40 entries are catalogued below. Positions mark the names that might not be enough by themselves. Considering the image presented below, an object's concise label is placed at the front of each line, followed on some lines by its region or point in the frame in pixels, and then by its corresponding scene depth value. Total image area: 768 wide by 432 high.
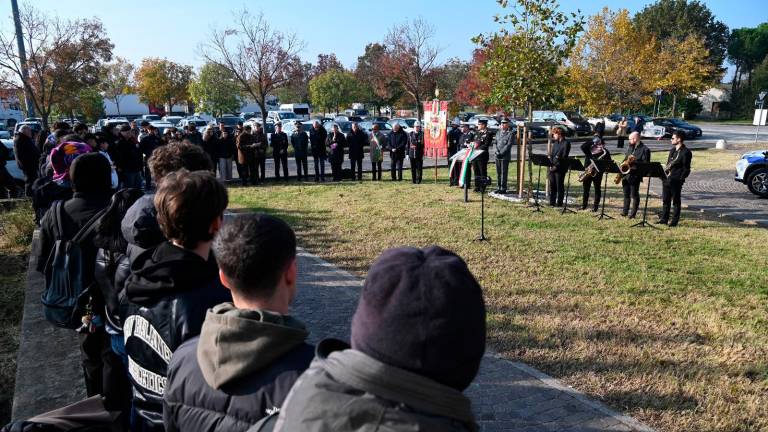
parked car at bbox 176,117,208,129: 34.83
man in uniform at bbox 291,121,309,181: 17.03
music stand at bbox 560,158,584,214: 11.17
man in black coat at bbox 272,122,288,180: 16.97
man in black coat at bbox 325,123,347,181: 16.84
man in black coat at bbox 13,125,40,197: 11.90
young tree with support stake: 12.26
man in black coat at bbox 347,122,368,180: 16.95
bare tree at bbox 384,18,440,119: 39.69
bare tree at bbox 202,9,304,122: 28.69
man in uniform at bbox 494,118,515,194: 13.75
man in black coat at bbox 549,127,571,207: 11.74
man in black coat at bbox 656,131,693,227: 10.06
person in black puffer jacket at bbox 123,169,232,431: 2.25
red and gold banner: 17.08
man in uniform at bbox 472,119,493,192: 14.09
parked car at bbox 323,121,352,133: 29.92
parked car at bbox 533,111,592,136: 34.44
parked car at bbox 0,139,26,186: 14.49
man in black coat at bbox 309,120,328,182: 16.98
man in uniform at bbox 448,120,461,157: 19.31
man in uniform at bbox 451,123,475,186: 15.45
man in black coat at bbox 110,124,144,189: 12.87
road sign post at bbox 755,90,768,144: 28.10
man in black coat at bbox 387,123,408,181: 16.52
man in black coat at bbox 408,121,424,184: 15.98
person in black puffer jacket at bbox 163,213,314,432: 1.57
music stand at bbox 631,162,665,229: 9.84
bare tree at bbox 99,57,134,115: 54.88
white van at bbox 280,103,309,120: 47.90
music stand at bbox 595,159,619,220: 10.60
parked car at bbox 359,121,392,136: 28.92
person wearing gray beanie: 1.17
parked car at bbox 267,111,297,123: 38.36
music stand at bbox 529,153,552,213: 11.64
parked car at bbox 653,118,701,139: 33.12
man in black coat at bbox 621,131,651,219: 10.56
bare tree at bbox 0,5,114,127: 19.25
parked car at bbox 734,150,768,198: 13.40
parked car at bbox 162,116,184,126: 37.46
